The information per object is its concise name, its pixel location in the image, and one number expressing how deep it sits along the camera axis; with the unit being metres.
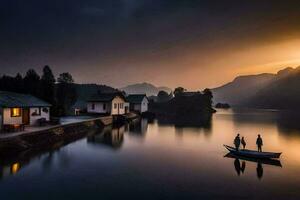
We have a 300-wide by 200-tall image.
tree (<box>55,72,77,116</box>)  76.05
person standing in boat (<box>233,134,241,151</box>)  23.06
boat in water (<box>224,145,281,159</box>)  21.14
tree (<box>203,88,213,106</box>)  121.79
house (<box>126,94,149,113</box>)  75.56
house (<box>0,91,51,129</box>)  25.43
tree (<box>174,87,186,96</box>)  161.65
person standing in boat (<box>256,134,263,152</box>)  23.88
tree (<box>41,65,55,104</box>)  41.66
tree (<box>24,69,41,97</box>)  41.99
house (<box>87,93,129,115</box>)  53.56
